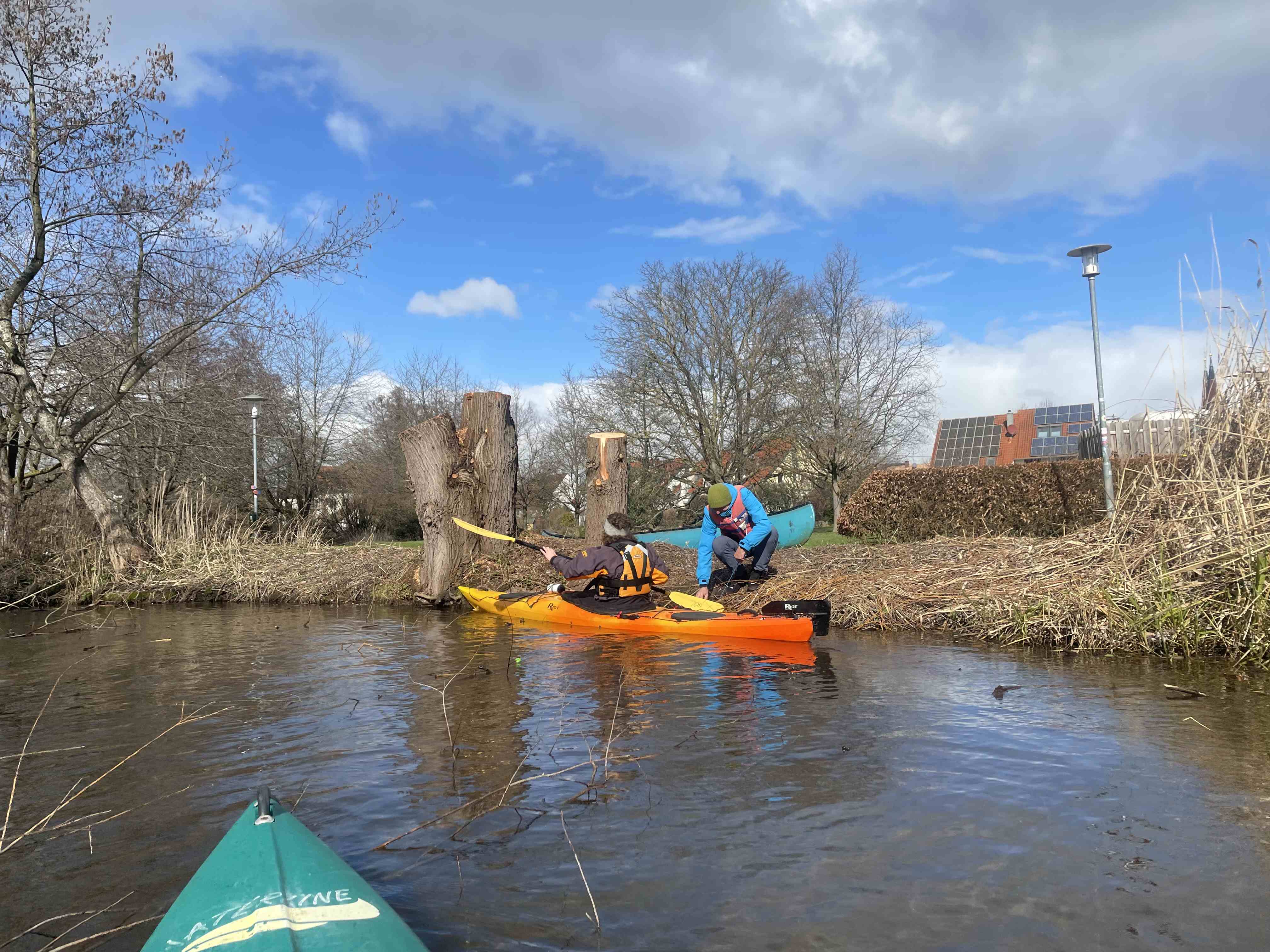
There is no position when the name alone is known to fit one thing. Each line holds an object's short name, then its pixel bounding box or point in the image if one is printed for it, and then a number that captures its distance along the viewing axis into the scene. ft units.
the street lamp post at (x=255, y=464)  63.67
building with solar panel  114.11
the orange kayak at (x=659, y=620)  26.30
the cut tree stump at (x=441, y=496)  38.68
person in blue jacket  32.30
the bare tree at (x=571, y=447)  93.09
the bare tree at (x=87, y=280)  42.50
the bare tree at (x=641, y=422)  79.77
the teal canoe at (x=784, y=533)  53.42
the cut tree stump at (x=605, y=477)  38.29
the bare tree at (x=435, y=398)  115.34
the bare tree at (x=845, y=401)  88.53
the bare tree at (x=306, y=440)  89.51
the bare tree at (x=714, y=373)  82.58
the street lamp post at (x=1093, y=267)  43.04
